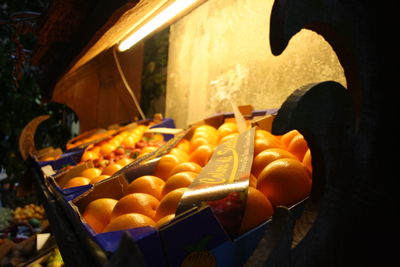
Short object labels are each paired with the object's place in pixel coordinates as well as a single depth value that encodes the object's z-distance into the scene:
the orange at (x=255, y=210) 0.69
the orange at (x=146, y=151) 1.71
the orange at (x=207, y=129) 1.76
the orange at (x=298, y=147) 1.04
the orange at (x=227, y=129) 1.62
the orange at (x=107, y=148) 2.35
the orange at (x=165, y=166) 1.23
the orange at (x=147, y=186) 1.02
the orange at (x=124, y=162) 1.58
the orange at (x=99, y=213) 0.92
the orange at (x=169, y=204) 0.82
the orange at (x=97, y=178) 1.32
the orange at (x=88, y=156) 2.23
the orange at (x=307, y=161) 0.88
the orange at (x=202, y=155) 1.30
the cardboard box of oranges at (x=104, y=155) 1.40
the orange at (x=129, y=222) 0.74
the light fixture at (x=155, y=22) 1.51
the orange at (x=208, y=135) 1.59
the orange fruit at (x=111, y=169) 1.43
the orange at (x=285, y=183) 0.77
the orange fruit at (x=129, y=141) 2.41
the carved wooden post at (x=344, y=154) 0.54
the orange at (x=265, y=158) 0.94
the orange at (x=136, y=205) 0.87
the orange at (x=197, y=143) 1.53
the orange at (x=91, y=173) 1.50
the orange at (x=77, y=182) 1.37
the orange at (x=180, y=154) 1.35
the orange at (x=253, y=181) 0.86
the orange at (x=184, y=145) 1.60
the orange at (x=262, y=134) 1.16
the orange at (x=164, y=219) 0.74
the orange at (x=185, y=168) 1.10
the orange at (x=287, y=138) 1.18
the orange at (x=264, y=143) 1.07
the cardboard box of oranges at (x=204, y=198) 0.58
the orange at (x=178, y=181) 0.96
